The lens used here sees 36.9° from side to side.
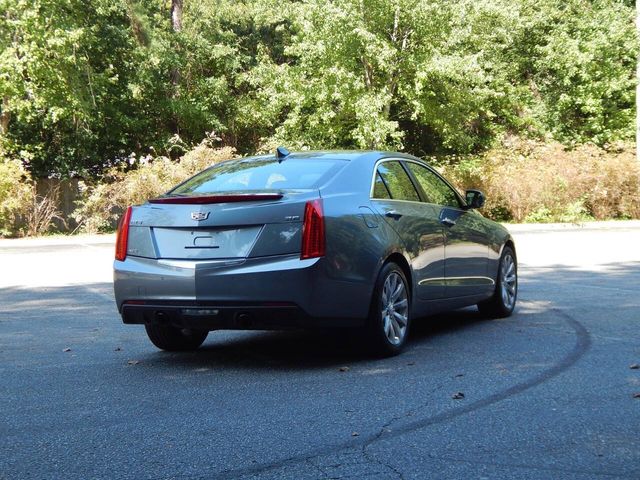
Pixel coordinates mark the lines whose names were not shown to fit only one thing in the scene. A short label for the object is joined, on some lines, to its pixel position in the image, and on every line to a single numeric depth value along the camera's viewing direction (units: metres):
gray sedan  6.64
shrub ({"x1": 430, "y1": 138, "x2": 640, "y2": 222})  28.77
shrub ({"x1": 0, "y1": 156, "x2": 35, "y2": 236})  25.85
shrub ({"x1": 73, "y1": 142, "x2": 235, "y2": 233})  27.86
